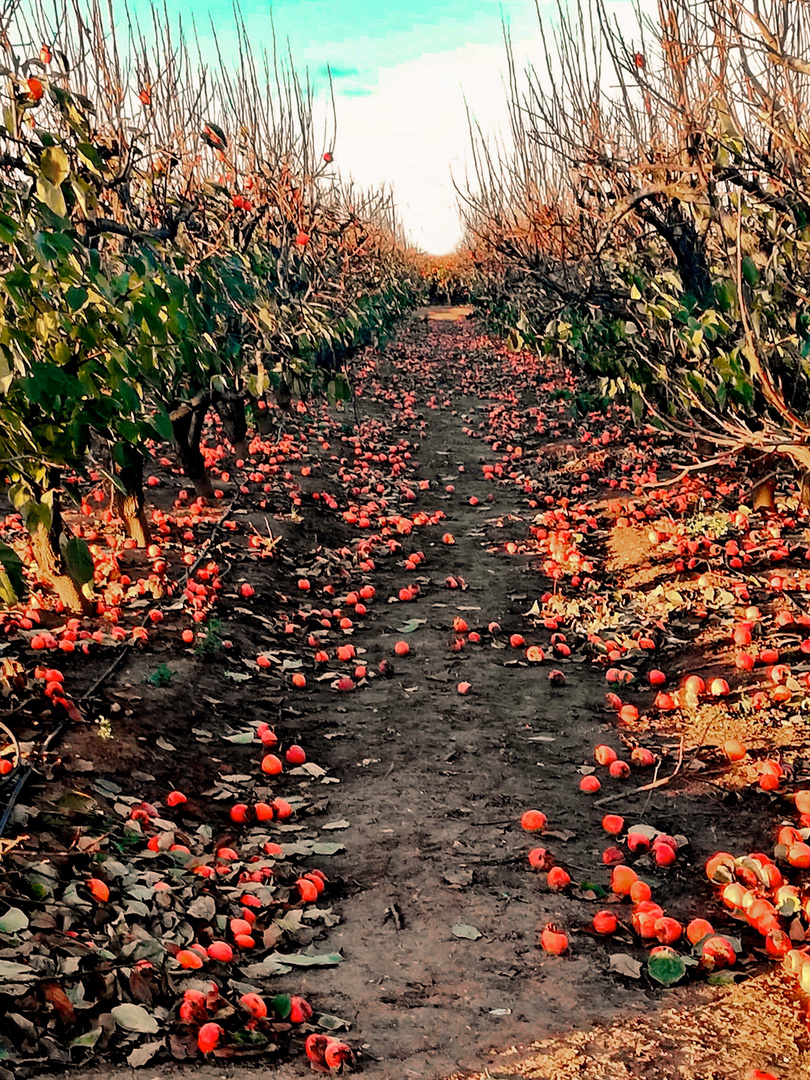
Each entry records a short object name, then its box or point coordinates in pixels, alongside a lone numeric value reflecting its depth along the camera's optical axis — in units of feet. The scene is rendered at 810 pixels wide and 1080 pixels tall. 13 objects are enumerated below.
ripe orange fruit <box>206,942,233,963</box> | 10.14
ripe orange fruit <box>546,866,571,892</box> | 11.46
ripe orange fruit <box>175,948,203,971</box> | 9.75
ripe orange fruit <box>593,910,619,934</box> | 10.54
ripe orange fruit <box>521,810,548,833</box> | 12.84
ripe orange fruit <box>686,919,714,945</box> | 10.10
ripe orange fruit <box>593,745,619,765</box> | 14.92
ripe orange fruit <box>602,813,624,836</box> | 12.89
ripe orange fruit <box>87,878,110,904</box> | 10.53
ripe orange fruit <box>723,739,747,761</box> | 14.02
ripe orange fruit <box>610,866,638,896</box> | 11.23
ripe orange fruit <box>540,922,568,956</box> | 10.20
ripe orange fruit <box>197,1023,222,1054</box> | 8.43
